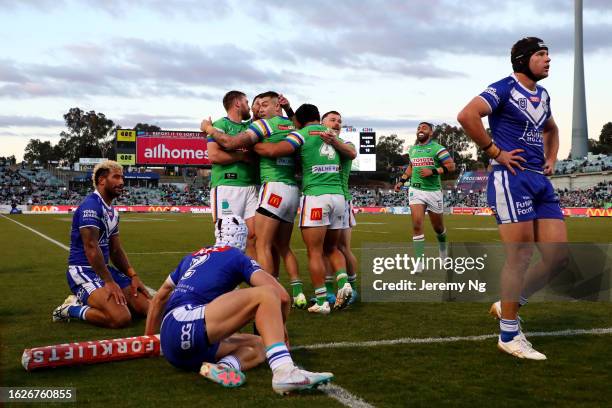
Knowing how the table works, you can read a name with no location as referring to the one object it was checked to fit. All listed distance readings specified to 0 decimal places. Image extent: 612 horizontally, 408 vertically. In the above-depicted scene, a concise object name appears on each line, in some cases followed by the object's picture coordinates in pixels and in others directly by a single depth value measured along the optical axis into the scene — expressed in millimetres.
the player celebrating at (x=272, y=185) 6746
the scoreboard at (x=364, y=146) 66750
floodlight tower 84312
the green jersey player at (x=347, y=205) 7273
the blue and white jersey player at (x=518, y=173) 5094
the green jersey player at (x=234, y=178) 7348
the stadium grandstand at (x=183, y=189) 66494
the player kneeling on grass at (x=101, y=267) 6305
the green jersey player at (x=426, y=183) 10586
